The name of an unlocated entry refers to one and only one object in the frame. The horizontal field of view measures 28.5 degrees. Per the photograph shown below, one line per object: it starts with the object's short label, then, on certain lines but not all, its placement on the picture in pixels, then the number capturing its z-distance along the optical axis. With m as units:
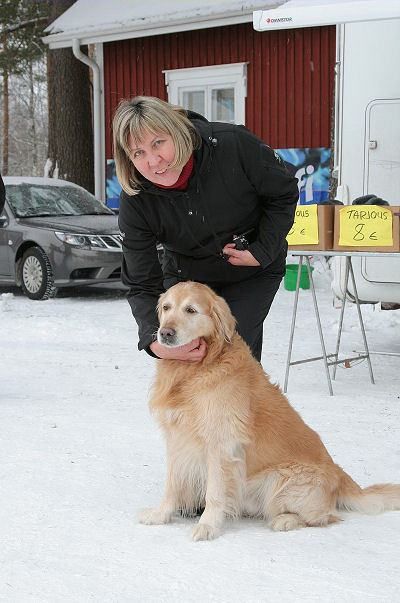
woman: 3.19
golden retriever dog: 3.20
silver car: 10.46
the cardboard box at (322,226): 5.84
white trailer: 6.51
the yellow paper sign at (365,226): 5.70
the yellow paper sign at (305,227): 5.87
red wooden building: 13.58
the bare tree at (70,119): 15.99
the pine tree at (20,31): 20.59
